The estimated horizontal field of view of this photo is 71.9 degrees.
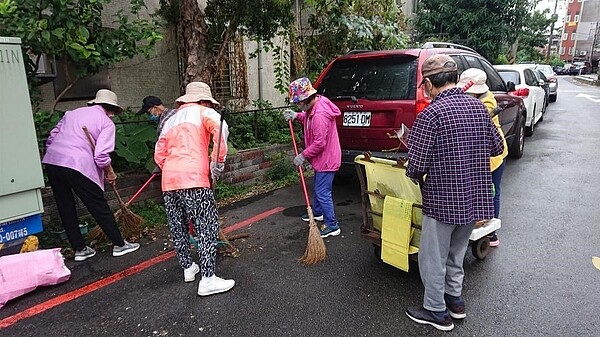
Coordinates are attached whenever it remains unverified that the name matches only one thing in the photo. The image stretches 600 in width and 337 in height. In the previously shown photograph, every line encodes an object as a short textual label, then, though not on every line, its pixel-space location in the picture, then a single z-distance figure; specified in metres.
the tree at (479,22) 15.53
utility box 3.08
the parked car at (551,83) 17.22
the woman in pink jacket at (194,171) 3.01
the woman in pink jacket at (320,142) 3.94
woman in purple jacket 3.48
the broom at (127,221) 4.13
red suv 4.41
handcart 2.96
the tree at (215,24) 5.57
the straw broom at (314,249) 3.59
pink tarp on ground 3.00
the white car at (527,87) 8.91
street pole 38.53
